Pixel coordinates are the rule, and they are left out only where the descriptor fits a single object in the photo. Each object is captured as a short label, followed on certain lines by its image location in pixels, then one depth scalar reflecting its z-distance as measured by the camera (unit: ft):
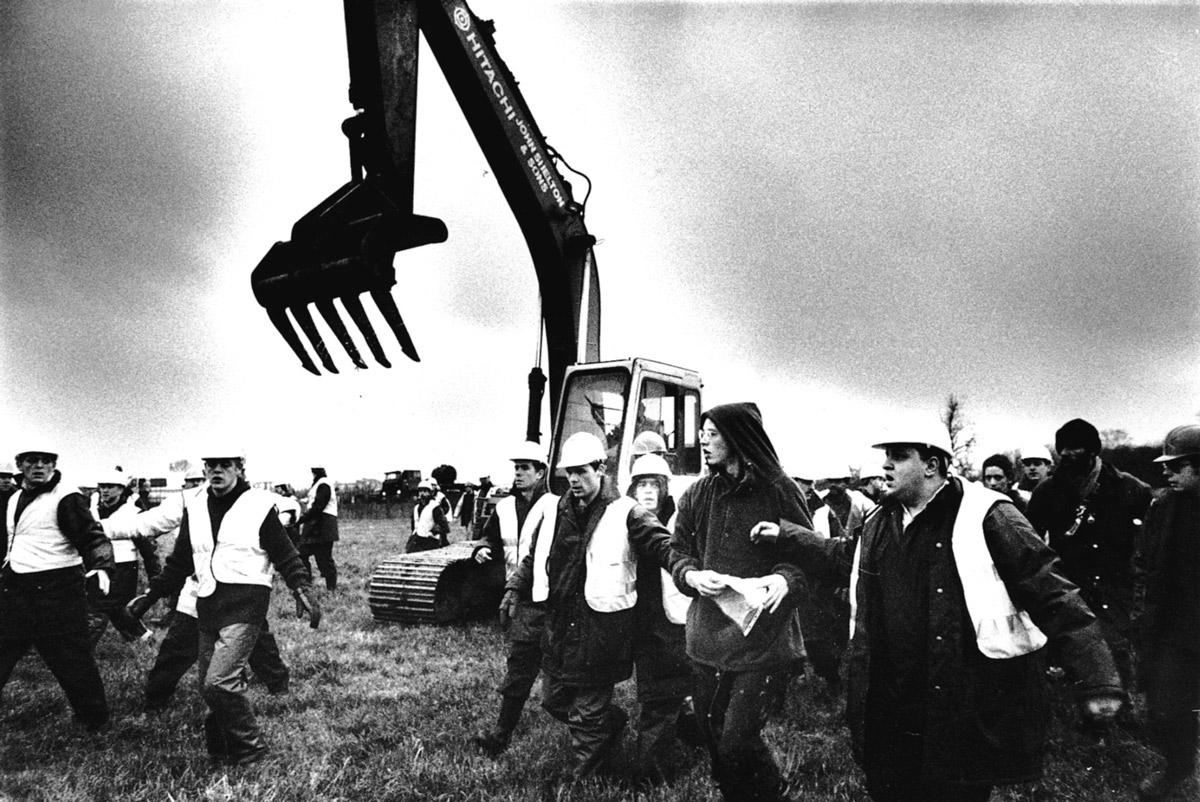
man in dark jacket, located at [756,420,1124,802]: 8.62
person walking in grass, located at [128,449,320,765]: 15.98
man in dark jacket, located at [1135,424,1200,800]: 13.48
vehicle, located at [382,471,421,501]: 131.75
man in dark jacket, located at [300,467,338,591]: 39.27
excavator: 15.20
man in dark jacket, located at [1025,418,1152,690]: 17.37
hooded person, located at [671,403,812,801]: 11.72
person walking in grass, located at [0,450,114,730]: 18.98
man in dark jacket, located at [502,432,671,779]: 14.42
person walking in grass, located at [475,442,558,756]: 16.76
